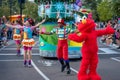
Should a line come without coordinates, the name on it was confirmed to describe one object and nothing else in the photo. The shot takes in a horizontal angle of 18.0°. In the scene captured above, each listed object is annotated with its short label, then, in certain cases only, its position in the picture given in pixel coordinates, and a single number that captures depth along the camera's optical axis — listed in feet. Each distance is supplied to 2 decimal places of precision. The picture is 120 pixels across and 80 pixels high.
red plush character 30.94
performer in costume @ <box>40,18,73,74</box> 41.84
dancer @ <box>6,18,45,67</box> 46.85
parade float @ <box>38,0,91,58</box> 55.31
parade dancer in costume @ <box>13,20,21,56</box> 60.44
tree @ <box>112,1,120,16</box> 85.53
